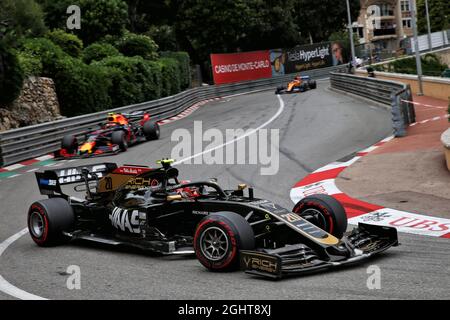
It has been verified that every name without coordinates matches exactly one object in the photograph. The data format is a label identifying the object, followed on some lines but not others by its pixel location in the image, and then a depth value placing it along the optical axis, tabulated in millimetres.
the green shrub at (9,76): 24062
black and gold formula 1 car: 8391
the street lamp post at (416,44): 31759
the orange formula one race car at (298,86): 43312
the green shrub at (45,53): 28656
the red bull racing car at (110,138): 22109
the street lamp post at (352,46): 49188
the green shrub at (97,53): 38156
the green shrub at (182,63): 48156
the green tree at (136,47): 43812
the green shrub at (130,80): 33344
